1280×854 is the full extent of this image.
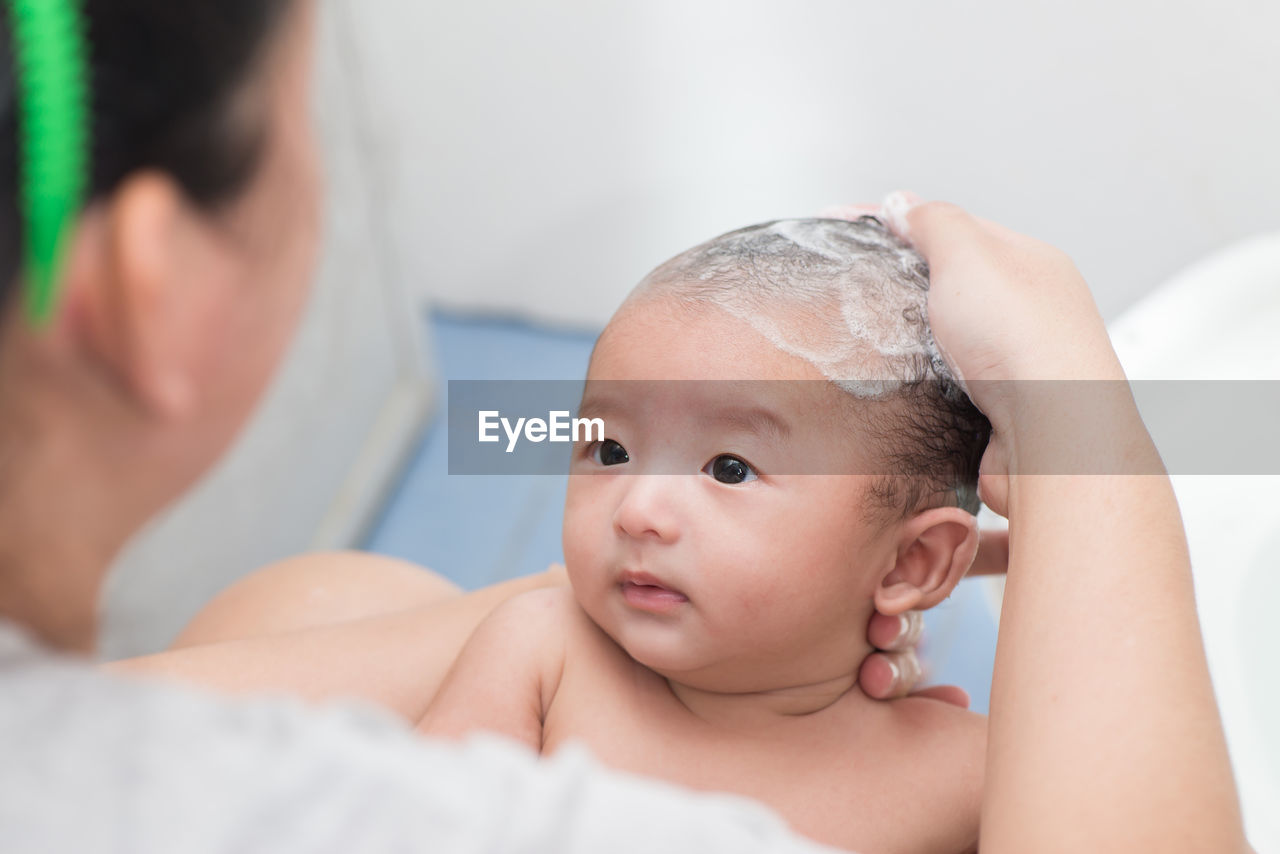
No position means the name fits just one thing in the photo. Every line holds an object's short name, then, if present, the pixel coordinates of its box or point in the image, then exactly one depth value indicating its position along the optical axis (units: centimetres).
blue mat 172
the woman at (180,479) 42
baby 86
